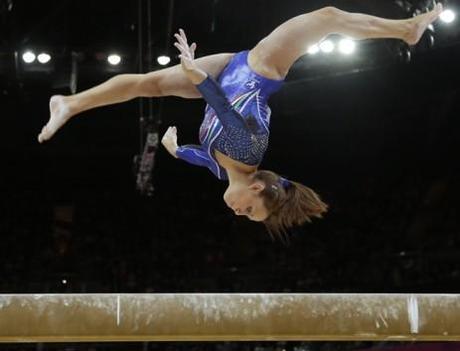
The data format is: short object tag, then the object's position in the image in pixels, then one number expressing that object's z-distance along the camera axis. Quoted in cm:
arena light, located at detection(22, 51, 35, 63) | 1083
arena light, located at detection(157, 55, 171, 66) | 1002
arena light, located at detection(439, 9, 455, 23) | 983
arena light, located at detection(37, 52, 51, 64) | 1083
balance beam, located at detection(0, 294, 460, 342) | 437
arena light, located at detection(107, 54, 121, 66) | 1079
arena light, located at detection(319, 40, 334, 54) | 1072
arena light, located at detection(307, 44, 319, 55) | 1072
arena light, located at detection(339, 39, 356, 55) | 1055
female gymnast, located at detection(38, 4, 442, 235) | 457
